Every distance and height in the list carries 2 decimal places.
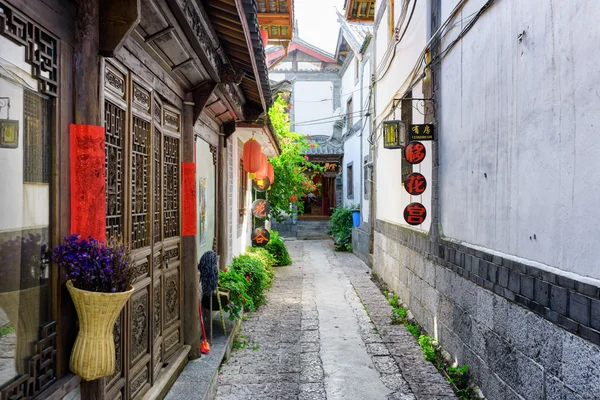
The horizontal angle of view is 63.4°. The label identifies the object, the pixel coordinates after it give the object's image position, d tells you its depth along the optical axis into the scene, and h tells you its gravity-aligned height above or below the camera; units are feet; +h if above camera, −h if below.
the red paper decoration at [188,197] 18.13 -0.05
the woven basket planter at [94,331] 8.14 -2.32
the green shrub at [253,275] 29.67 -5.01
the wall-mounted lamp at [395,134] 25.26 +3.20
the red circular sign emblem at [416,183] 23.44 +0.60
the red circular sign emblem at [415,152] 23.24 +2.08
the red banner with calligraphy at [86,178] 8.78 +0.33
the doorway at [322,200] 89.86 -0.82
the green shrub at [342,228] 64.64 -4.41
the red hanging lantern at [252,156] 32.48 +2.66
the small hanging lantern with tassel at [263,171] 39.95 +2.02
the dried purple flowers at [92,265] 8.09 -1.16
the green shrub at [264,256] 38.32 -5.14
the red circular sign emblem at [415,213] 24.43 -0.90
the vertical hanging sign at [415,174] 23.26 +1.04
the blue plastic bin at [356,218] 63.36 -2.94
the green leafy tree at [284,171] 57.16 +3.00
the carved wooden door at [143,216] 11.59 -0.56
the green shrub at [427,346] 21.29 -6.92
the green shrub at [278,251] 48.96 -5.66
